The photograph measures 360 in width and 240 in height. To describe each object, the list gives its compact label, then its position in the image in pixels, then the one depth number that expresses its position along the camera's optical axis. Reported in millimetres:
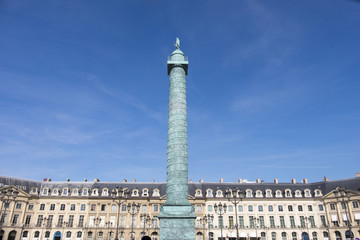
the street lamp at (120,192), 22680
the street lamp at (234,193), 19484
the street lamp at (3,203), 38078
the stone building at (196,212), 40750
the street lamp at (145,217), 40081
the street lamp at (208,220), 40531
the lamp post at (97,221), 41438
